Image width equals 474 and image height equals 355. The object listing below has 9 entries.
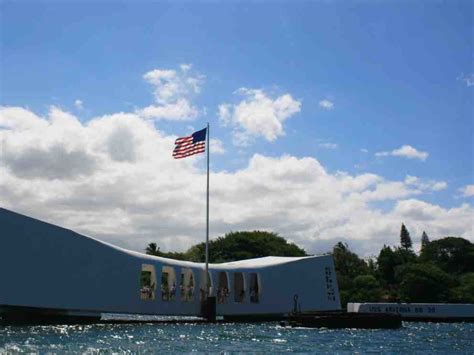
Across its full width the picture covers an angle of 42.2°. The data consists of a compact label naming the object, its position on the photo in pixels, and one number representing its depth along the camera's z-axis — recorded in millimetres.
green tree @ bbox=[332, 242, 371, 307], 77625
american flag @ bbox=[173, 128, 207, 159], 37656
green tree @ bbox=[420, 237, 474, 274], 91875
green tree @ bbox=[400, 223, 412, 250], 131375
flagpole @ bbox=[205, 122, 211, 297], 39906
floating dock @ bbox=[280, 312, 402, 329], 36938
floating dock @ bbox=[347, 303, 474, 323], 50547
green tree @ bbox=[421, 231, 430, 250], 141638
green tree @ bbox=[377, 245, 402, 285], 83000
